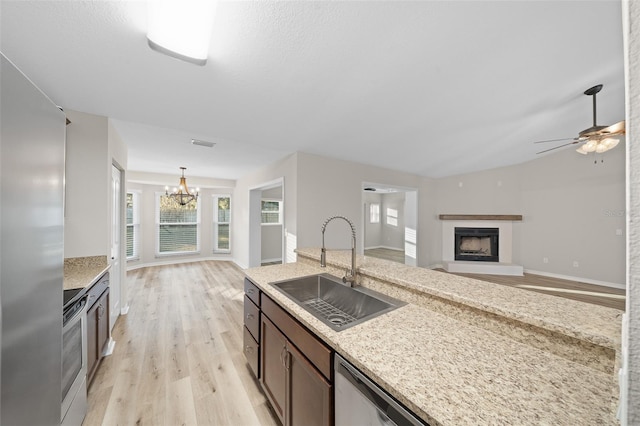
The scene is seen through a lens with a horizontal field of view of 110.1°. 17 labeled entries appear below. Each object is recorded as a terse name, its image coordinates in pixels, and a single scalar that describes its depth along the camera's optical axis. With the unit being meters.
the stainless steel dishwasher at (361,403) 0.71
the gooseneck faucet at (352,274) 1.64
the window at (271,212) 6.40
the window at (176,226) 5.96
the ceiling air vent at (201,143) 3.01
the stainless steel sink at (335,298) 1.39
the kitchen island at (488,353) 0.62
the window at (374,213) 9.53
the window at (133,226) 5.38
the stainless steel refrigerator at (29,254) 0.61
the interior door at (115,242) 2.60
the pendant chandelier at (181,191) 4.65
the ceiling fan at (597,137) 2.53
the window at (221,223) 6.54
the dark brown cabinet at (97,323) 1.71
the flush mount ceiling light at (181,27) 1.20
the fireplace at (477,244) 5.79
